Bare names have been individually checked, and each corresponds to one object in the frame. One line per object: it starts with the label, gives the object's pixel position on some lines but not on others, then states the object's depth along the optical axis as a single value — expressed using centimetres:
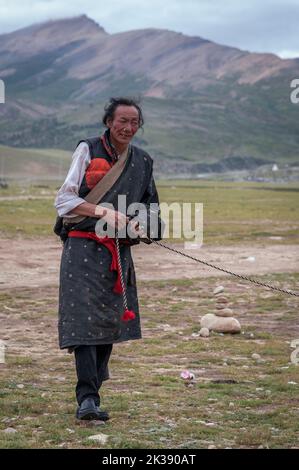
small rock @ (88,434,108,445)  572
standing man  618
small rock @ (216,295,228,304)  1267
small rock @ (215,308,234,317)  1100
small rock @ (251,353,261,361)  921
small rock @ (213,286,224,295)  1459
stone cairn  1068
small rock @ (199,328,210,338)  1052
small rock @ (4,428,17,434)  595
